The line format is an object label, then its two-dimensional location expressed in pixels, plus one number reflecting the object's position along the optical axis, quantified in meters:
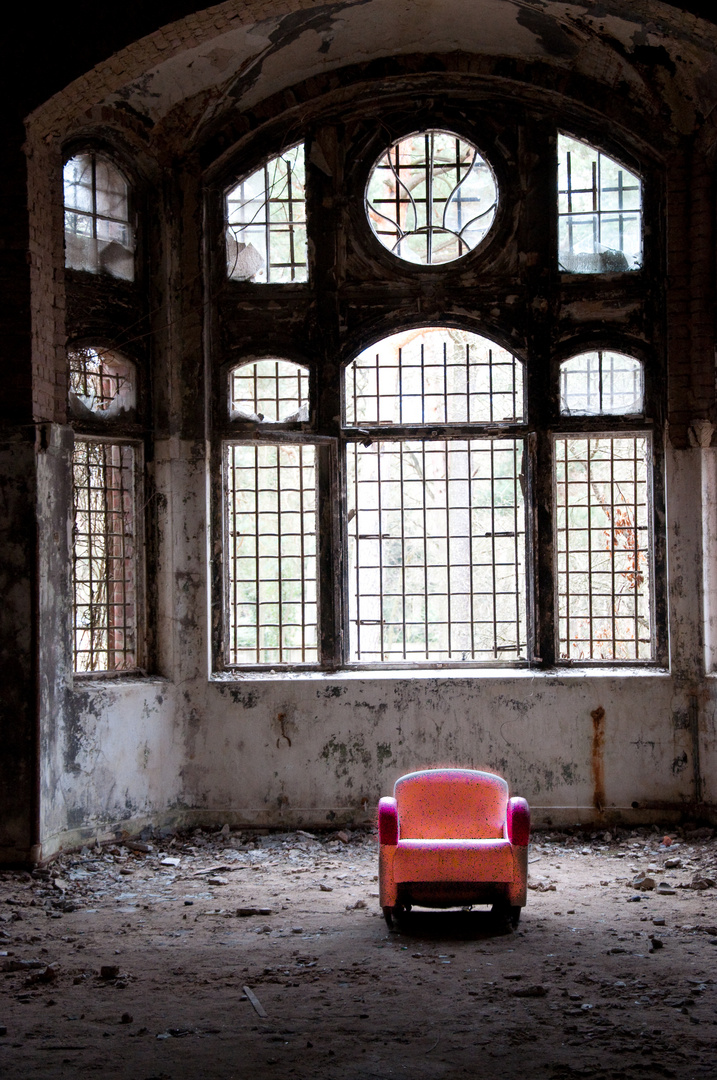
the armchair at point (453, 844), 5.02
